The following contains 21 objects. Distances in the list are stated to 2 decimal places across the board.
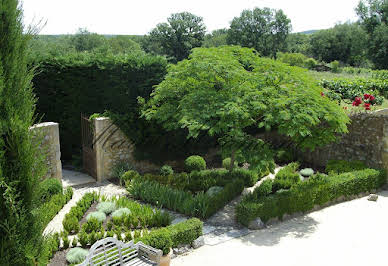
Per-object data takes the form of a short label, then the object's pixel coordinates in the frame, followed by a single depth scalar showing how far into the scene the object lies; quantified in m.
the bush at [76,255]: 7.66
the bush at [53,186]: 11.61
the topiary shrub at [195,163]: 14.64
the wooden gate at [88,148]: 14.32
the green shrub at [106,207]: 10.40
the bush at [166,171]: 14.30
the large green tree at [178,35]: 52.31
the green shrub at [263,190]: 11.28
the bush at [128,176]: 13.25
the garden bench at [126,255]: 7.16
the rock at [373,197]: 12.86
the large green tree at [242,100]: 10.66
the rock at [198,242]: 9.25
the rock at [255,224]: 10.42
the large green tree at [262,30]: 58.59
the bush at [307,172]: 14.55
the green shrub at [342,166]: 14.23
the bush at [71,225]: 9.22
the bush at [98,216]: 9.73
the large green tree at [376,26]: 40.24
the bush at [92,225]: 9.26
